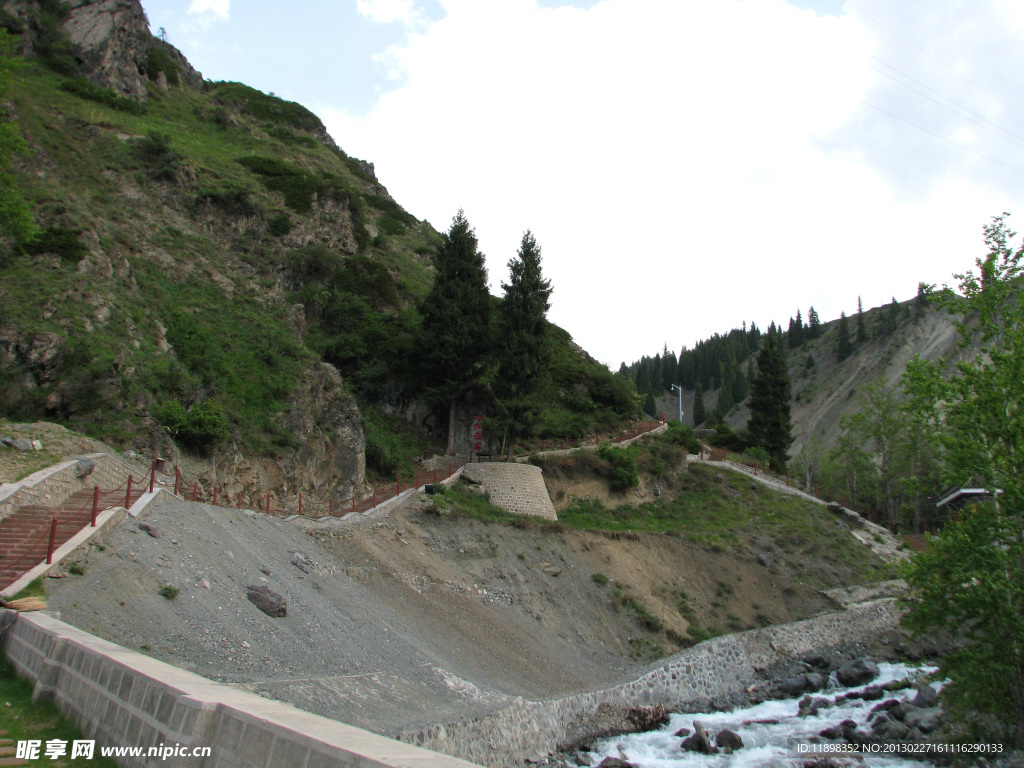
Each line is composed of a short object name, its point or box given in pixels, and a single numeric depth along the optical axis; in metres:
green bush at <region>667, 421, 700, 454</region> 45.06
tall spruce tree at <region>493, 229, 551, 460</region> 34.16
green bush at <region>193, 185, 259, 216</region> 43.25
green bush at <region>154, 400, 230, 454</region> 23.09
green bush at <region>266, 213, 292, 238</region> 46.38
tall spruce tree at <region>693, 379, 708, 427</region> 125.46
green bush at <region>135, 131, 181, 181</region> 41.88
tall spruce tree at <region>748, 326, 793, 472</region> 53.53
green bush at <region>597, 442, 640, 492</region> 37.84
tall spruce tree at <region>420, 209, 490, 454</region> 36.50
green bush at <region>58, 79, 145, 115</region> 48.34
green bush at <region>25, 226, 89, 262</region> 25.17
